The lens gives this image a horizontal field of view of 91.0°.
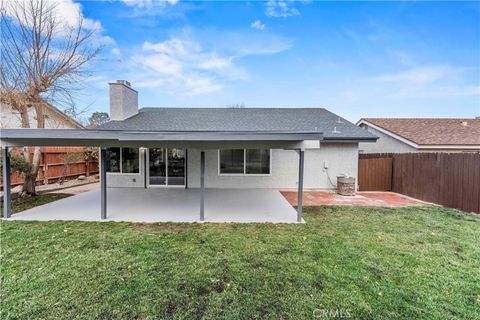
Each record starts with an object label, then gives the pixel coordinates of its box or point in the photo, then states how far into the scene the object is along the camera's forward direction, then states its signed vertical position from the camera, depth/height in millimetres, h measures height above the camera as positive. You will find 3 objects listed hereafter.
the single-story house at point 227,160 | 10312 -256
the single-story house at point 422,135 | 10781 +1030
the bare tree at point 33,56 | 8000 +3386
